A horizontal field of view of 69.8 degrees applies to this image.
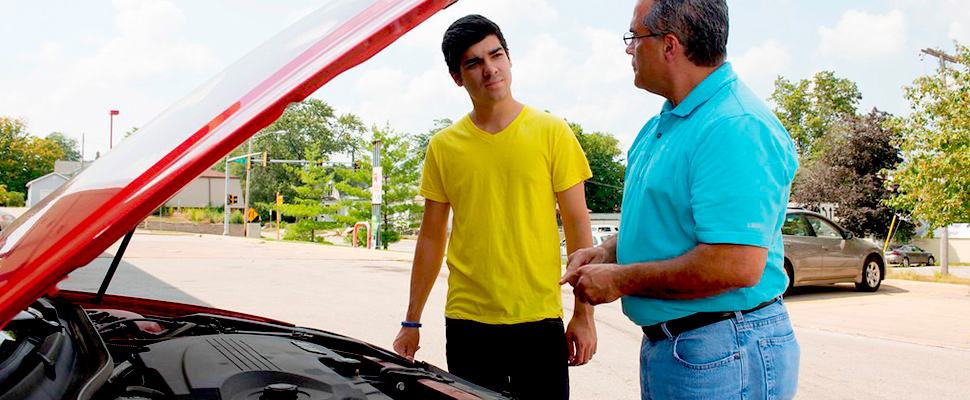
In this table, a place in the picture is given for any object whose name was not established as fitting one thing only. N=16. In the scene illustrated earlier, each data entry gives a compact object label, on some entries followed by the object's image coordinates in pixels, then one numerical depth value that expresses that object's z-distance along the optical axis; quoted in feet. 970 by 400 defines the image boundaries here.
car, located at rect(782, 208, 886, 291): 35.75
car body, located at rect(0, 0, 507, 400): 3.32
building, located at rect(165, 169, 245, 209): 220.84
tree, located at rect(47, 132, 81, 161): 335.26
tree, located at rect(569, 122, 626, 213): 222.07
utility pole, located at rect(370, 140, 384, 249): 82.69
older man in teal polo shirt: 4.93
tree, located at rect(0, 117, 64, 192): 184.34
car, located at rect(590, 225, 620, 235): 113.98
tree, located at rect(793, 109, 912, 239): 108.58
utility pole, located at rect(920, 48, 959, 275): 57.75
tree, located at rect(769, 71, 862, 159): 195.11
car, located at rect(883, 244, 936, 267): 96.07
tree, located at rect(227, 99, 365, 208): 165.75
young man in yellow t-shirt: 7.68
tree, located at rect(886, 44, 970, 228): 41.81
